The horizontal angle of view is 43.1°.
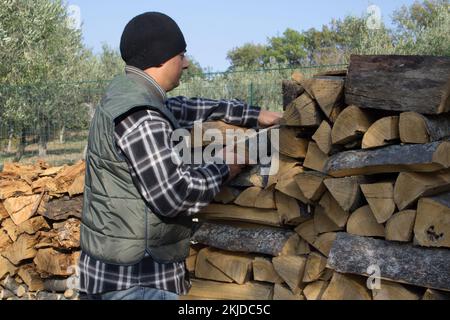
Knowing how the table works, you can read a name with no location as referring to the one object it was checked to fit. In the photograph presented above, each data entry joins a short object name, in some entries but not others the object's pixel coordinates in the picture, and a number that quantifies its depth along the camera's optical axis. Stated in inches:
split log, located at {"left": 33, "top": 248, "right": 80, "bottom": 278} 188.1
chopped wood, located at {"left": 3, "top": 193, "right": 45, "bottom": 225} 194.4
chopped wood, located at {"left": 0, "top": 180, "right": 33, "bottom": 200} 201.5
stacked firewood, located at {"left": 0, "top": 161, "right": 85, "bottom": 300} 188.1
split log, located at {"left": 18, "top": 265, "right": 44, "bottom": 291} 199.2
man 84.7
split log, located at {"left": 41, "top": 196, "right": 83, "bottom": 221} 187.2
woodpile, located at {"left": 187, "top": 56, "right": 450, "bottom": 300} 103.0
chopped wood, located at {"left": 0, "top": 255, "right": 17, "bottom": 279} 201.6
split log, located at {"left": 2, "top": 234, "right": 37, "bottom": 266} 194.5
